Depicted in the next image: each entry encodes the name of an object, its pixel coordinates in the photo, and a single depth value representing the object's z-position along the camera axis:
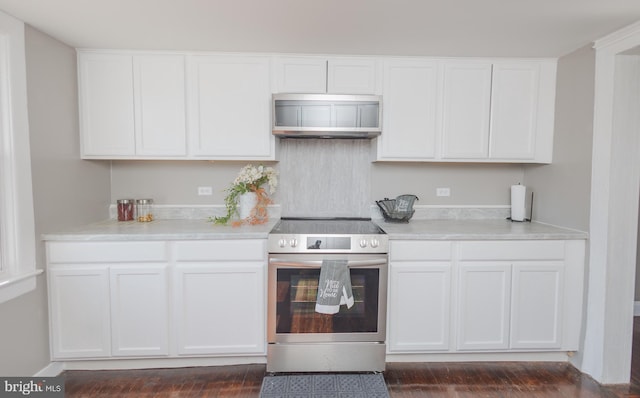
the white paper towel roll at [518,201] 2.94
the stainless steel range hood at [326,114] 2.55
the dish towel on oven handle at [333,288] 2.24
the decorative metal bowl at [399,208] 2.84
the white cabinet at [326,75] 2.64
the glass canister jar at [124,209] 2.84
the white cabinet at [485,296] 2.44
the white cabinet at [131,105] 2.59
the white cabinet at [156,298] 2.31
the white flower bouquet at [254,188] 2.72
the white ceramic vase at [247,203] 2.76
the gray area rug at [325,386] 2.16
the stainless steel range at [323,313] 2.31
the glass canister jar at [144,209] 2.86
